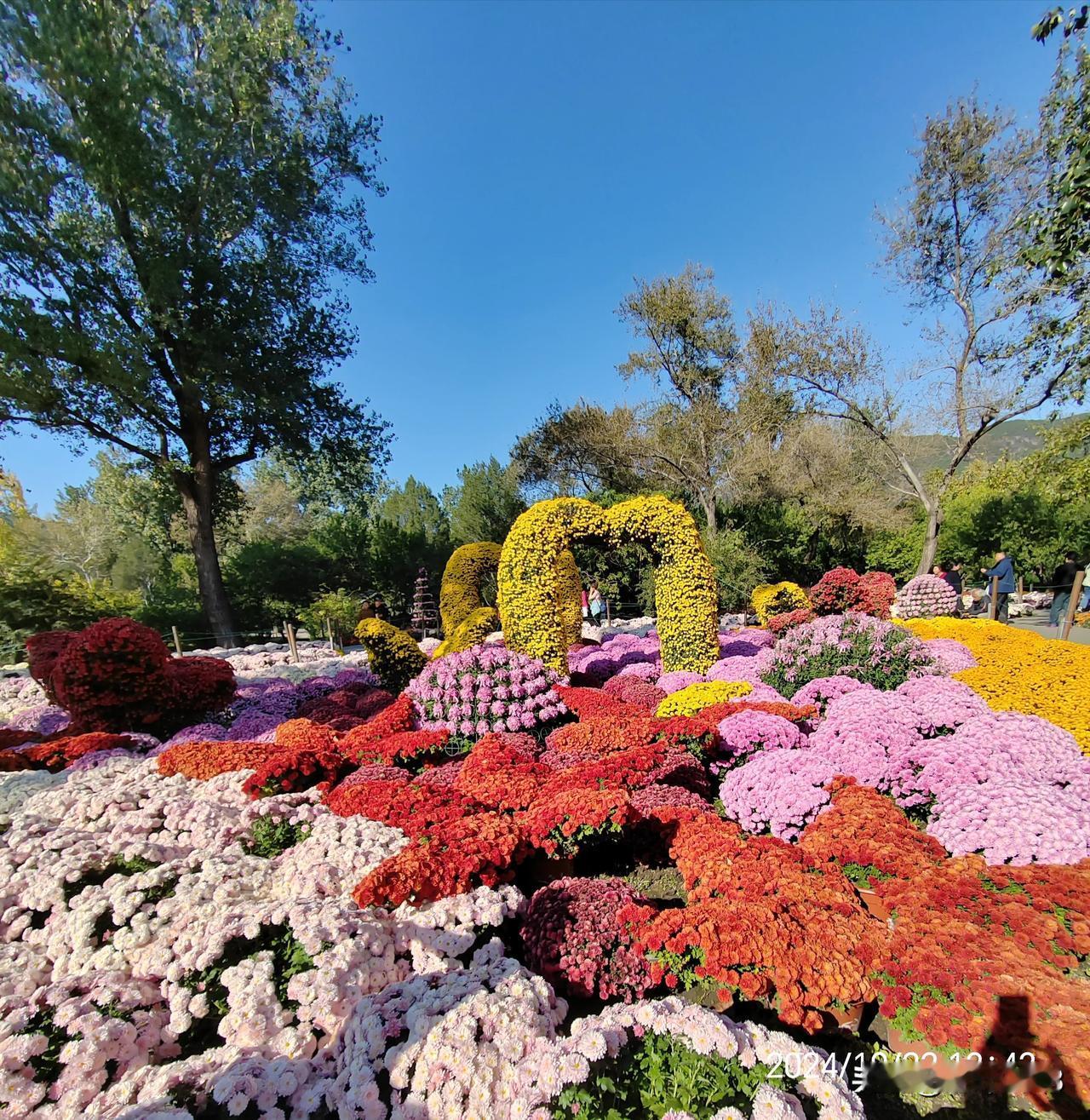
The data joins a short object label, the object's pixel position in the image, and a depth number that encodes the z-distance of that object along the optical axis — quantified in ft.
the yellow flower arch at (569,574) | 24.79
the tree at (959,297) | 45.39
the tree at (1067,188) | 16.35
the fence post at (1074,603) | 28.94
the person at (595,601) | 56.70
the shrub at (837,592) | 35.94
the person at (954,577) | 43.62
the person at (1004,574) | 38.52
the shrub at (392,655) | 24.64
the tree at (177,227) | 38.55
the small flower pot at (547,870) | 10.12
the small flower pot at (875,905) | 8.23
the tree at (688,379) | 68.08
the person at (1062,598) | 37.96
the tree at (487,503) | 79.82
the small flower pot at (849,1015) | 6.85
